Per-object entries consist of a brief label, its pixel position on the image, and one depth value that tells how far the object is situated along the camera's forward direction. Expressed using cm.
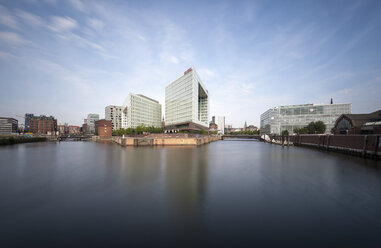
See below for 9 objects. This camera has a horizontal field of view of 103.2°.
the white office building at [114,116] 14162
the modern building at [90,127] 19366
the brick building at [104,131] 11775
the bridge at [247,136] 12929
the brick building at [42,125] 15162
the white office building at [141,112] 11091
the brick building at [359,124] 4464
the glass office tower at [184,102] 8588
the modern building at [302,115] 10526
